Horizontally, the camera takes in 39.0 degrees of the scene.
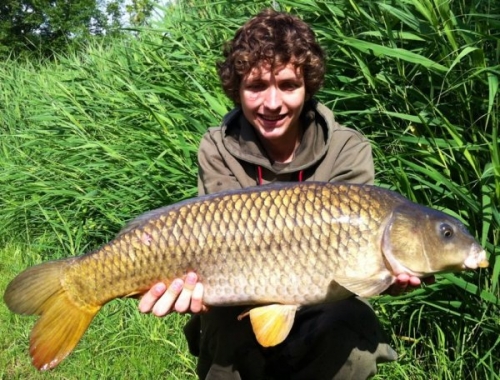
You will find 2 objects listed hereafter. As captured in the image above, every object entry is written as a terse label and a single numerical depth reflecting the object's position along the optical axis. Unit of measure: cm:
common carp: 155
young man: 178
